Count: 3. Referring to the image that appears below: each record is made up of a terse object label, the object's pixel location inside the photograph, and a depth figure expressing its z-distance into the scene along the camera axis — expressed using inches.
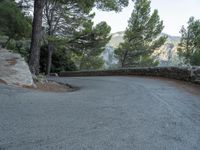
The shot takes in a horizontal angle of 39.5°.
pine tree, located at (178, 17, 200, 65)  1242.6
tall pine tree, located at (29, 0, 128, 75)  427.8
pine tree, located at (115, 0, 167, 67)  1171.3
